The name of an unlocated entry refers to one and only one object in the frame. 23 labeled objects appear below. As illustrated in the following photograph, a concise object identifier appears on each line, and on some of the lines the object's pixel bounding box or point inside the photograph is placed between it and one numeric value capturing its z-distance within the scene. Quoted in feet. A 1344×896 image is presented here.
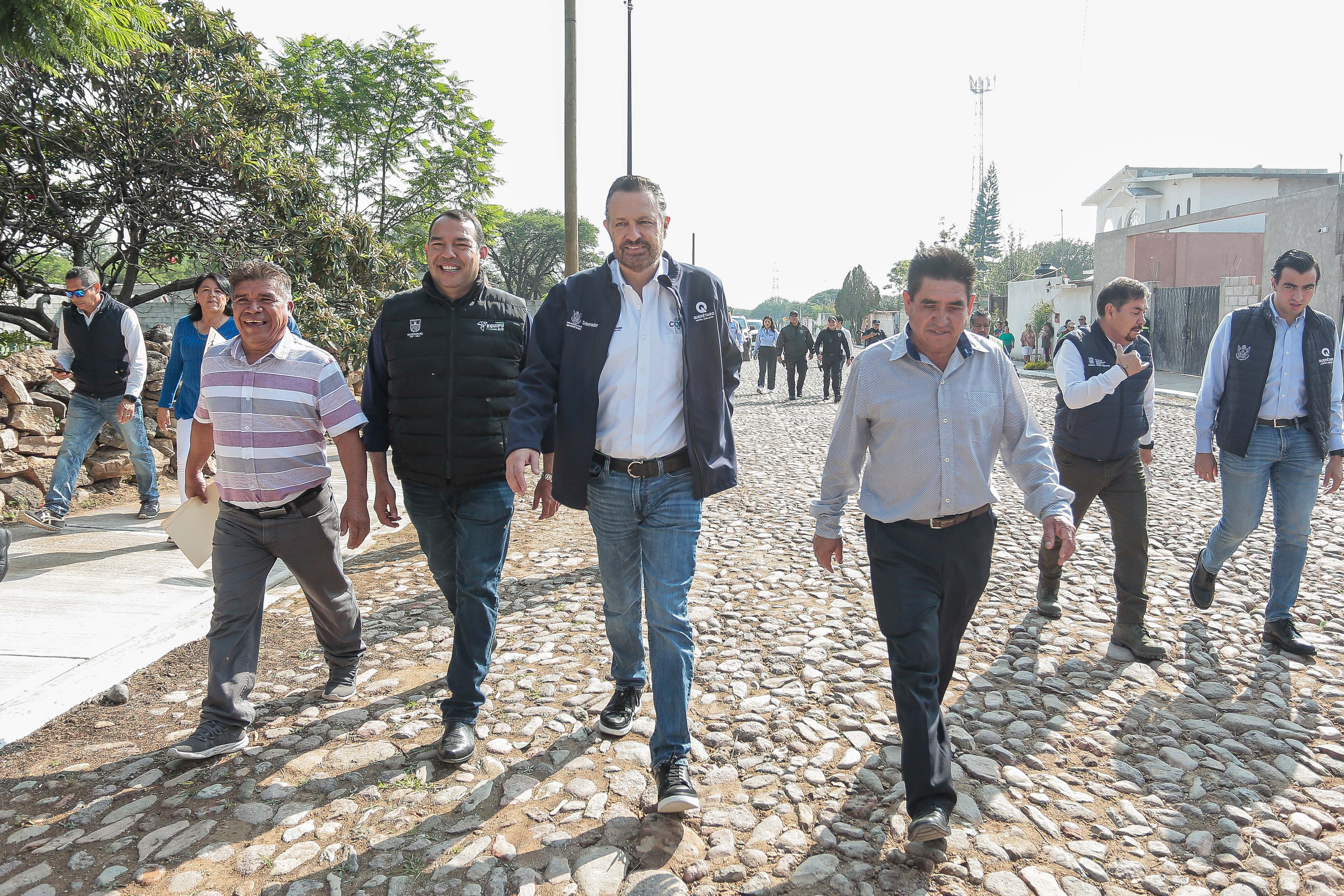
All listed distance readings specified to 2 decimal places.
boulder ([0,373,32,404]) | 26.84
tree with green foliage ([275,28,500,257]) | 70.13
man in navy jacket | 11.11
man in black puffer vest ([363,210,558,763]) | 12.74
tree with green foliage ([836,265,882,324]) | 256.73
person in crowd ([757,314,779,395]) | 77.41
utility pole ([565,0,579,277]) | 32.94
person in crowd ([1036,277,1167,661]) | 16.05
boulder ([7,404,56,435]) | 27.04
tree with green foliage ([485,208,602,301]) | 166.71
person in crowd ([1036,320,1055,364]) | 114.01
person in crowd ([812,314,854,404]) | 67.92
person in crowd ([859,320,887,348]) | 71.56
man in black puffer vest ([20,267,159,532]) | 24.25
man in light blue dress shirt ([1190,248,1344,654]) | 16.02
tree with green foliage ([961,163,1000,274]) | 283.18
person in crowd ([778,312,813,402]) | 70.54
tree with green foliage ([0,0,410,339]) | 33.50
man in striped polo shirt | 12.35
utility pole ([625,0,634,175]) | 60.70
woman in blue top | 21.29
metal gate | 91.45
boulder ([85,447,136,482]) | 29.68
